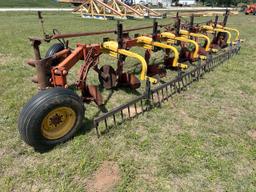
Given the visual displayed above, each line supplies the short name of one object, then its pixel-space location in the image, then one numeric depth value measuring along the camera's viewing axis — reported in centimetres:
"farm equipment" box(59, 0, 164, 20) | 1994
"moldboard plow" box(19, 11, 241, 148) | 308
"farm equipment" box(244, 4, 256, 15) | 3152
